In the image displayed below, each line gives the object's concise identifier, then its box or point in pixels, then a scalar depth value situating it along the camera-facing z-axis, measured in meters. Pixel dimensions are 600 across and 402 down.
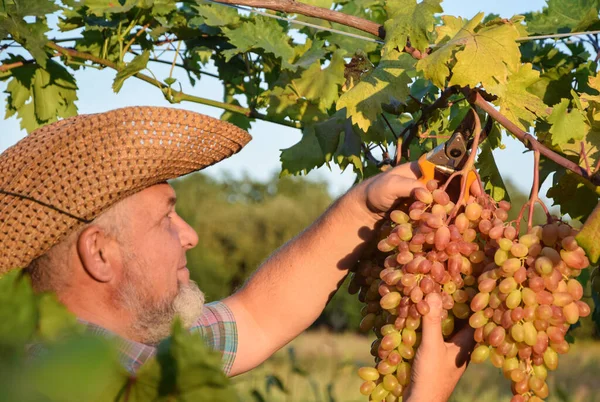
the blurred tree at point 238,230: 24.69
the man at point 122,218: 2.23
